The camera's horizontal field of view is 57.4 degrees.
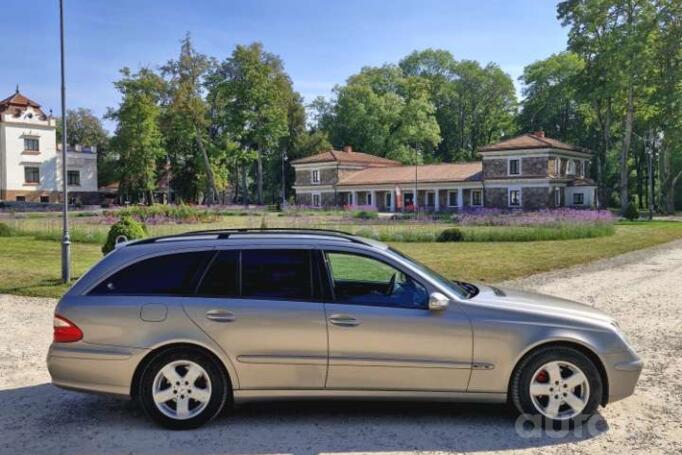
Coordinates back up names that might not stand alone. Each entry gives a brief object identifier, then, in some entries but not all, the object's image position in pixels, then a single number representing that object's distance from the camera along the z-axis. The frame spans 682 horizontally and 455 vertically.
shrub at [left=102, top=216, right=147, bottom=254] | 15.72
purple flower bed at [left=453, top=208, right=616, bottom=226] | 31.68
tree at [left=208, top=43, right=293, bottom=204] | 75.00
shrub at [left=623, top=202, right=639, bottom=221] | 47.72
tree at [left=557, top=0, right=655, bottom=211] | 50.72
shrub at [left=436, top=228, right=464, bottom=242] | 27.56
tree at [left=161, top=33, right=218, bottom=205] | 70.44
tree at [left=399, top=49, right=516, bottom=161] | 93.25
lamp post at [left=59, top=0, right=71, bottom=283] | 13.52
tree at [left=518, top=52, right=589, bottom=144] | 77.06
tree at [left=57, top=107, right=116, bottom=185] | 90.88
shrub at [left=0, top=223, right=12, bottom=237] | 28.33
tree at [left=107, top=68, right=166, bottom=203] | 71.12
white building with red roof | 67.12
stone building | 59.62
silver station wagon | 5.07
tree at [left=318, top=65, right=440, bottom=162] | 83.00
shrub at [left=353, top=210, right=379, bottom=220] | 49.68
